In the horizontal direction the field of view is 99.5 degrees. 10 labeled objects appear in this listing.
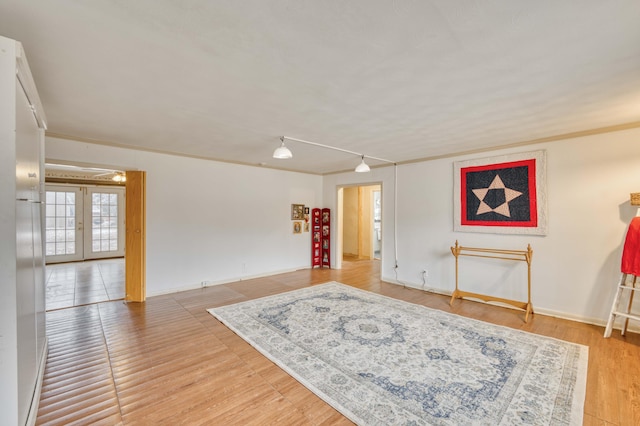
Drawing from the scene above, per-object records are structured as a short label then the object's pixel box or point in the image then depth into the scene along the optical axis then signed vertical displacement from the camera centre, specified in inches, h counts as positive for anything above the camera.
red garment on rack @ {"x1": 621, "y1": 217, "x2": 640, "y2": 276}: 121.0 -17.4
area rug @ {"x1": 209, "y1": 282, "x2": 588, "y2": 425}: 78.7 -56.7
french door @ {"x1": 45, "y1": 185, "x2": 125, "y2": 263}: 307.0 -7.7
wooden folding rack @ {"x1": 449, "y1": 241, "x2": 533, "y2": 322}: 152.2 -27.2
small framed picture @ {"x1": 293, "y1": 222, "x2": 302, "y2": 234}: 270.1 -12.7
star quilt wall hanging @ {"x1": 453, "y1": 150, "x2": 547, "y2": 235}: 155.9 +11.9
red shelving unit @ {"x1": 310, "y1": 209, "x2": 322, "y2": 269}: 282.8 -24.9
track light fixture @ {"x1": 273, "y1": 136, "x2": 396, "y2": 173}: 133.5 +42.4
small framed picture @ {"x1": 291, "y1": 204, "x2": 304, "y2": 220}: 268.1 +3.0
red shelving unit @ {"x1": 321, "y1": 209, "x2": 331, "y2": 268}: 285.0 -25.1
